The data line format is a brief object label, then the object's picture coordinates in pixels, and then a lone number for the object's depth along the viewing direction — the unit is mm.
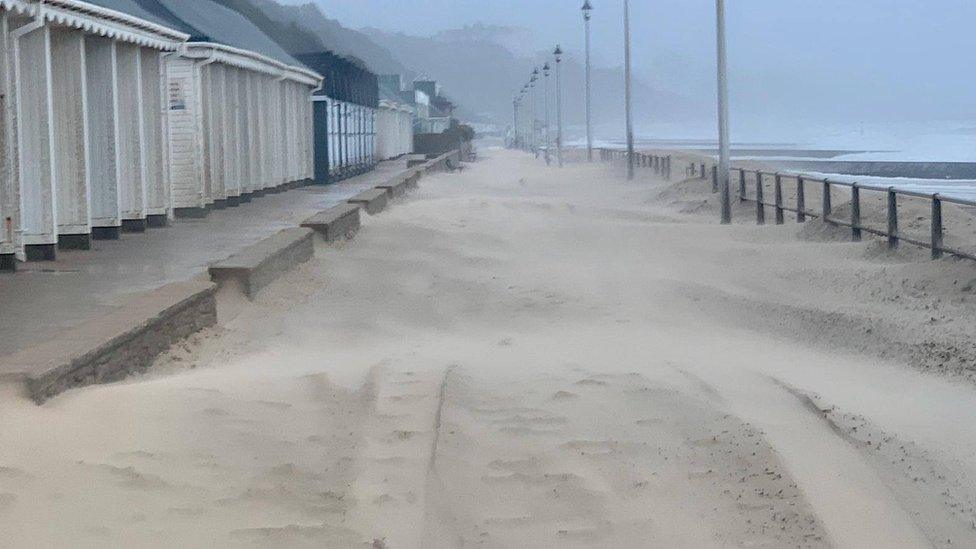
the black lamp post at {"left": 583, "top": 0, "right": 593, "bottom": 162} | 69025
